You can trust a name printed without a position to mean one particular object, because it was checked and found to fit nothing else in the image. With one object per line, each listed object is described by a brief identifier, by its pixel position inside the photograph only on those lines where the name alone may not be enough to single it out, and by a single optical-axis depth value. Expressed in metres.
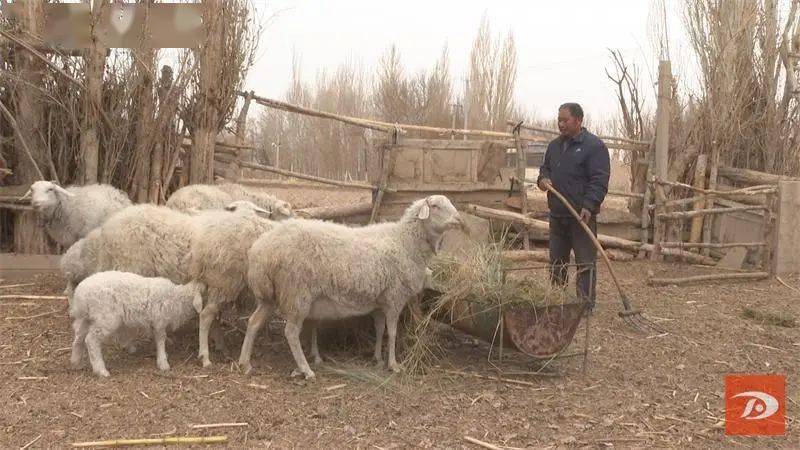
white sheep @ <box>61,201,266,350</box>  5.81
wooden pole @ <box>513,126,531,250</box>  10.78
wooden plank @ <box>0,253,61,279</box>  8.25
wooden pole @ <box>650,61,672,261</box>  10.86
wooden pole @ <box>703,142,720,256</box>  11.11
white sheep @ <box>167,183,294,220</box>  7.20
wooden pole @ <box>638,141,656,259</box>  11.13
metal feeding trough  5.01
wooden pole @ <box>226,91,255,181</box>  9.05
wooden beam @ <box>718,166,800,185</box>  10.56
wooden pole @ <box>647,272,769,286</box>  8.81
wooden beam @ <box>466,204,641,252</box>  9.73
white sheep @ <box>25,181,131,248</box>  6.88
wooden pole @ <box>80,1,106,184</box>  7.86
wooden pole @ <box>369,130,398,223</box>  10.30
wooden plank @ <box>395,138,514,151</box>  10.43
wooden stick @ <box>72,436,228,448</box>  3.99
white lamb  4.98
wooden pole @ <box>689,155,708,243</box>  11.13
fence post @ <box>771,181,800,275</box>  9.29
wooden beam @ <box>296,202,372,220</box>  9.87
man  6.33
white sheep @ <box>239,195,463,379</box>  5.06
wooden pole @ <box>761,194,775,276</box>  9.37
